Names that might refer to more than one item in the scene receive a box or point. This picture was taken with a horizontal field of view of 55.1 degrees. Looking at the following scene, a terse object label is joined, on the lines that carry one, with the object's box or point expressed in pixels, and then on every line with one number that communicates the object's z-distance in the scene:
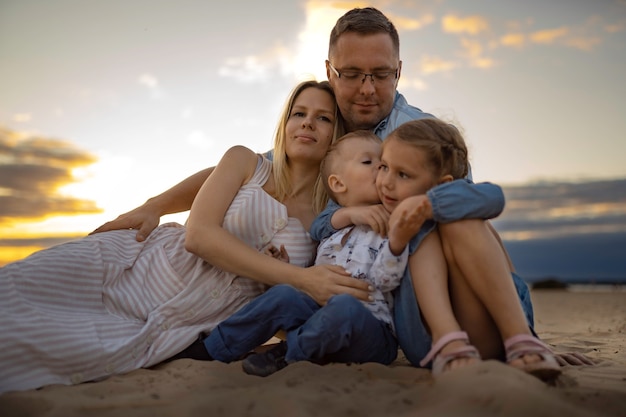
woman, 3.08
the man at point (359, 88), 4.13
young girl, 2.73
